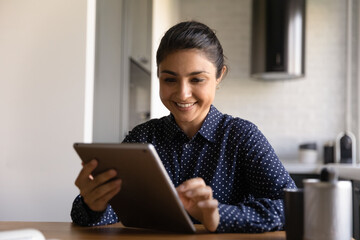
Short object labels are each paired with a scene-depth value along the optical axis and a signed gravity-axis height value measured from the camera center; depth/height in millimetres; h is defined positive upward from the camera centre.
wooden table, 1173 -254
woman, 1405 -36
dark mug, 1074 -177
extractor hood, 4277 +776
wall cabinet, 3150 +640
